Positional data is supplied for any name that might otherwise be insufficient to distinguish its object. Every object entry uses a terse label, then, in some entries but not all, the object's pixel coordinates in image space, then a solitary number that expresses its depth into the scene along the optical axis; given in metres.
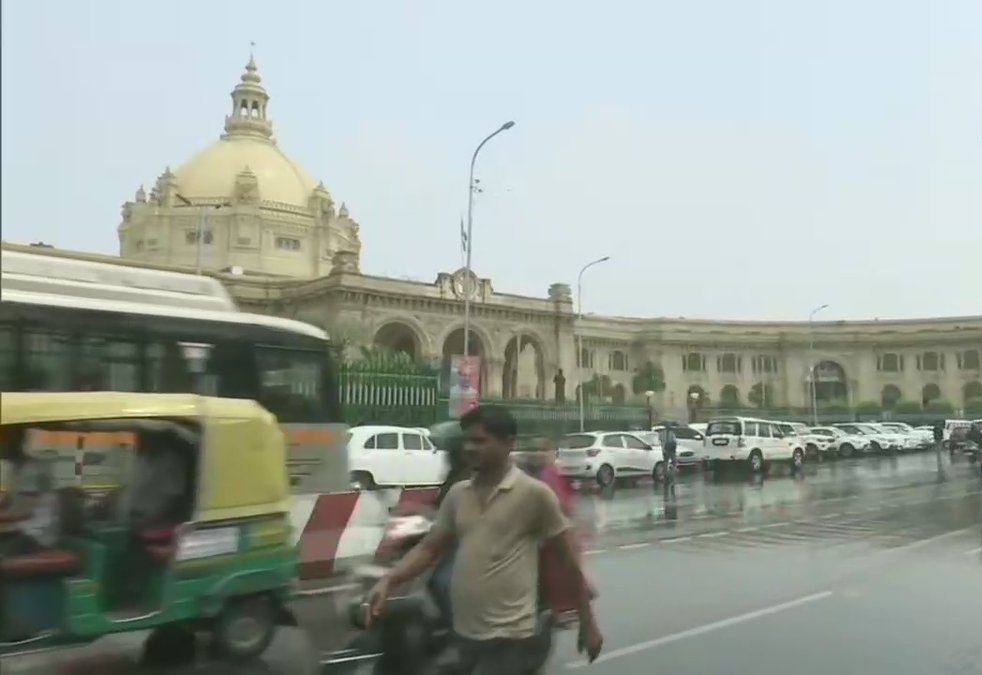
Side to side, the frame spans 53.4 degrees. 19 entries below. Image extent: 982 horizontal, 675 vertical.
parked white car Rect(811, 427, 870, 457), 40.31
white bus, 11.19
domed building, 56.88
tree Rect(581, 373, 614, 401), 79.69
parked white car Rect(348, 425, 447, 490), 19.38
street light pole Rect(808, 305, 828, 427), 91.66
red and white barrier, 9.59
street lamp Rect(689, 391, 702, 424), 74.68
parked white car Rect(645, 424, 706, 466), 29.97
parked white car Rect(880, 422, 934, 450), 45.97
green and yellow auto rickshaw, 5.95
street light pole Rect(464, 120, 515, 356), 31.52
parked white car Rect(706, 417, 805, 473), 29.11
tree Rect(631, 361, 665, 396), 81.00
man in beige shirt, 3.60
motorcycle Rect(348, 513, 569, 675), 5.77
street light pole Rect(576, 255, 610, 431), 65.14
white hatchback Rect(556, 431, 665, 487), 24.41
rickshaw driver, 6.09
